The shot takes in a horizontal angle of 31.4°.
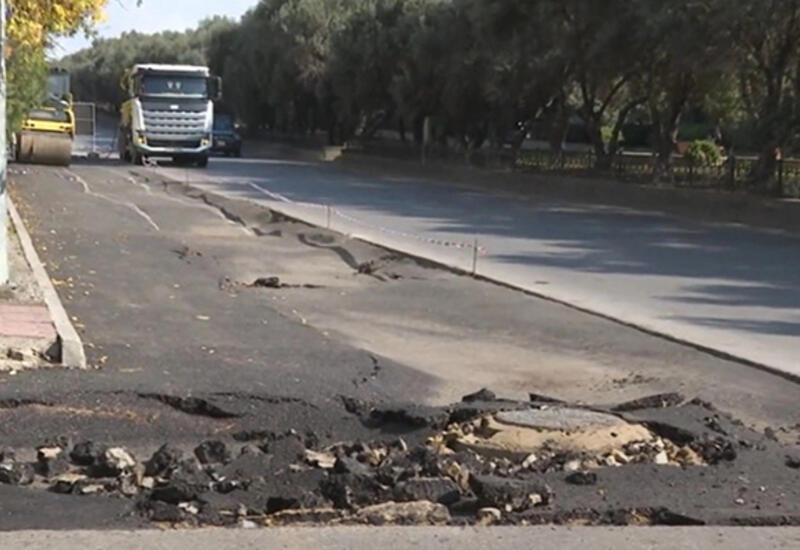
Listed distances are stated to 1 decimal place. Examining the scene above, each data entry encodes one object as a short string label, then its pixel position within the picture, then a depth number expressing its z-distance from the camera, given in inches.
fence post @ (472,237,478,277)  782.0
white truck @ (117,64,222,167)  2113.7
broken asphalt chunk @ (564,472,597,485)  298.2
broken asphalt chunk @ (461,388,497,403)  399.5
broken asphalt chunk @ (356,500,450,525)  271.6
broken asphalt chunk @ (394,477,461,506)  285.9
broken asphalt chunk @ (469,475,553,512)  280.5
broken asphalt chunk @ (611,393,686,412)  389.7
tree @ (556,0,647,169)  1562.5
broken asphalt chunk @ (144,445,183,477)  307.4
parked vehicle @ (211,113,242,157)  2743.6
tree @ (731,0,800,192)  1248.8
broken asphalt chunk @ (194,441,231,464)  319.3
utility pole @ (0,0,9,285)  567.5
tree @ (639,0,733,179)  1302.9
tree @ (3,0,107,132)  782.5
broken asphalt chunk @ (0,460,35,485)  295.7
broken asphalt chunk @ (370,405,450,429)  362.6
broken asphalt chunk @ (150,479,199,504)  280.4
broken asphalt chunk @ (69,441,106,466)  314.5
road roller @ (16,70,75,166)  1917.2
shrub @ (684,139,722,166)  1571.7
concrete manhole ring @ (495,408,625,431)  346.0
